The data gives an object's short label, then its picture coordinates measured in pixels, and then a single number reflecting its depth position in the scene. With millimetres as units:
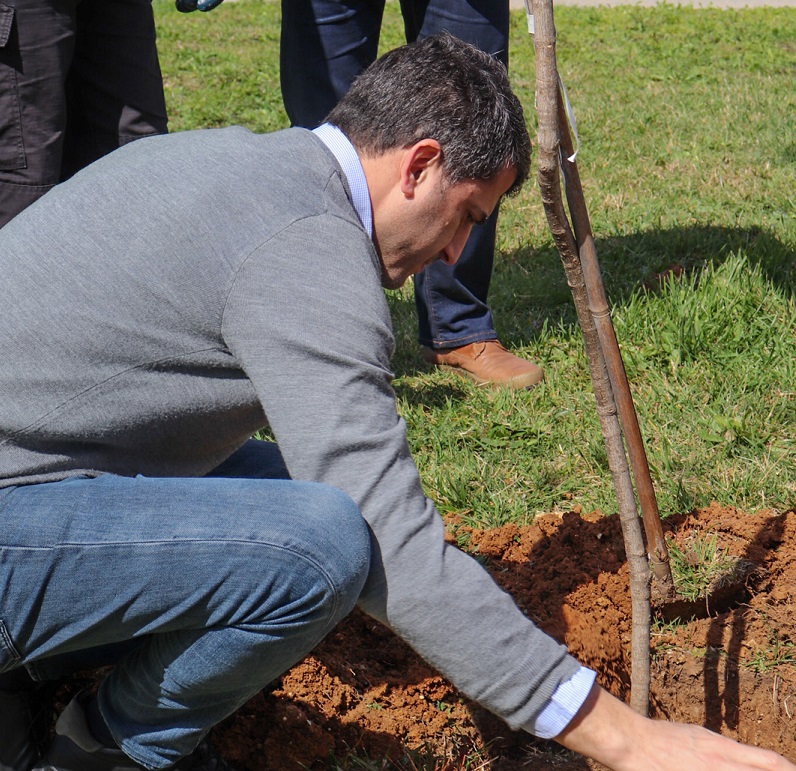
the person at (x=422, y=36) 3828
